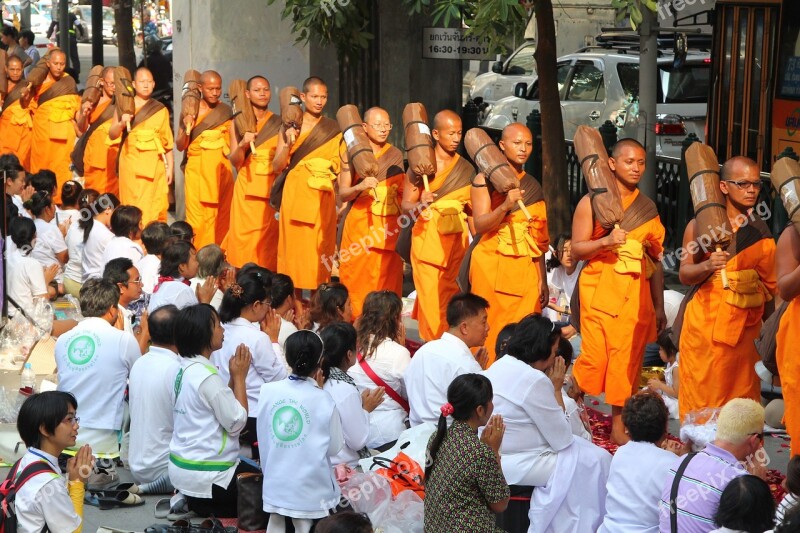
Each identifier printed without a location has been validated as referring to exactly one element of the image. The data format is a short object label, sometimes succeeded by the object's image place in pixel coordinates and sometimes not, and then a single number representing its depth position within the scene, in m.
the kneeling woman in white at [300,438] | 9.11
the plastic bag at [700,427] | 9.80
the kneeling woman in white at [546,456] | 8.96
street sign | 19.04
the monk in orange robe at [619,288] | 11.70
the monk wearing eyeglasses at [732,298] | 10.79
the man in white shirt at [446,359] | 10.07
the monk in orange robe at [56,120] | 23.42
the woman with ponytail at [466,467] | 8.00
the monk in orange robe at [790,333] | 9.83
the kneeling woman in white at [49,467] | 7.85
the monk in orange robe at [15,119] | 24.37
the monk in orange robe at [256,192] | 16.91
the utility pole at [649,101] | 18.69
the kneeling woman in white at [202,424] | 9.97
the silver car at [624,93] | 22.06
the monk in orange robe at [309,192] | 15.91
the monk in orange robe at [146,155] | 19.15
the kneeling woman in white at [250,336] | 11.03
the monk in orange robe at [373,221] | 14.64
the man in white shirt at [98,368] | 10.88
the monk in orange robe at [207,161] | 18.05
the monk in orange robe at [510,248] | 12.67
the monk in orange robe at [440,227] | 13.59
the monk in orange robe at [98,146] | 20.92
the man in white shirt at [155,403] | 10.35
